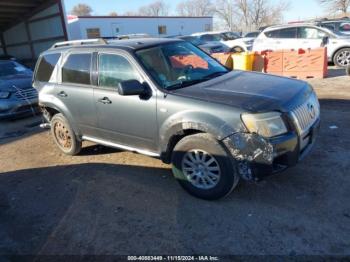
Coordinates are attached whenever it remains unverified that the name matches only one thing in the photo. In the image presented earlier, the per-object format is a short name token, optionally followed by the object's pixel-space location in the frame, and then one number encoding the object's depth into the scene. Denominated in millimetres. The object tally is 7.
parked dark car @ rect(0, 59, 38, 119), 8617
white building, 26969
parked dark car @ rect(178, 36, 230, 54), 17569
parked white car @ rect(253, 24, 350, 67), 11406
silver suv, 3363
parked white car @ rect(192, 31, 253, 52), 17853
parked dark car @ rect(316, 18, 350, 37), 12492
